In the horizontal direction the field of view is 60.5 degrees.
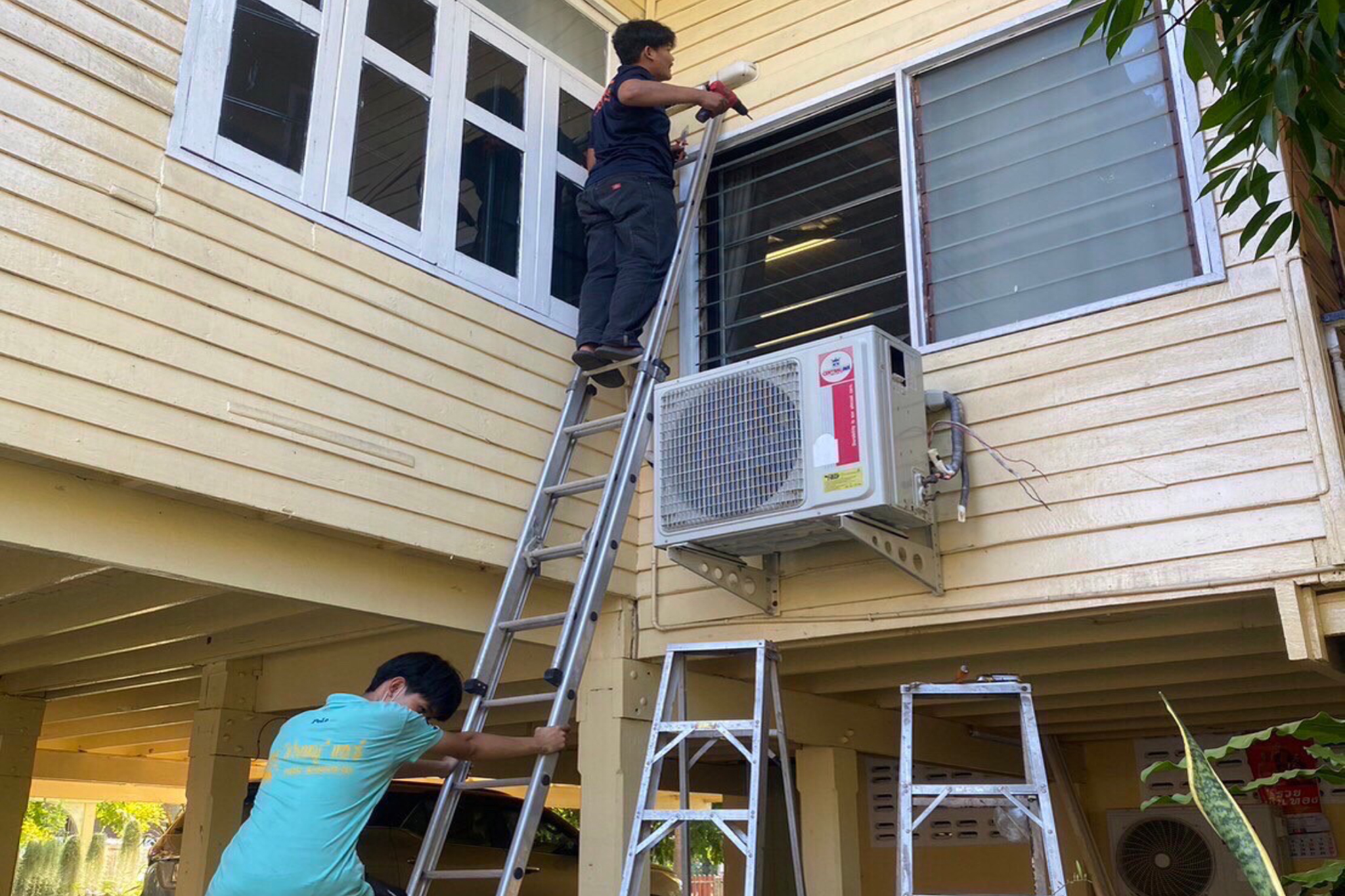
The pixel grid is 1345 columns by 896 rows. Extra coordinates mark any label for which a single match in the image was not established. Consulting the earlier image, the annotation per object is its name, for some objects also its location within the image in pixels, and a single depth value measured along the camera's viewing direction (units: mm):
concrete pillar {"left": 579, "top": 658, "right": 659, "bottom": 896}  4582
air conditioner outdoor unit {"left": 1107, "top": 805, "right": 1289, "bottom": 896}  6574
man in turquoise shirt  2668
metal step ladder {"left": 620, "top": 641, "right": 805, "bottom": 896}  3361
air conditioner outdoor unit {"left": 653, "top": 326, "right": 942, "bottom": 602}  3846
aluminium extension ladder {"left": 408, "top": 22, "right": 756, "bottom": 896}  3775
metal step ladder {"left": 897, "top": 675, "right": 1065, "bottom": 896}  3301
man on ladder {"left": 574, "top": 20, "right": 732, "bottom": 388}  4691
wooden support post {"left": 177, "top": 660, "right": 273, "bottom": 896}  6105
